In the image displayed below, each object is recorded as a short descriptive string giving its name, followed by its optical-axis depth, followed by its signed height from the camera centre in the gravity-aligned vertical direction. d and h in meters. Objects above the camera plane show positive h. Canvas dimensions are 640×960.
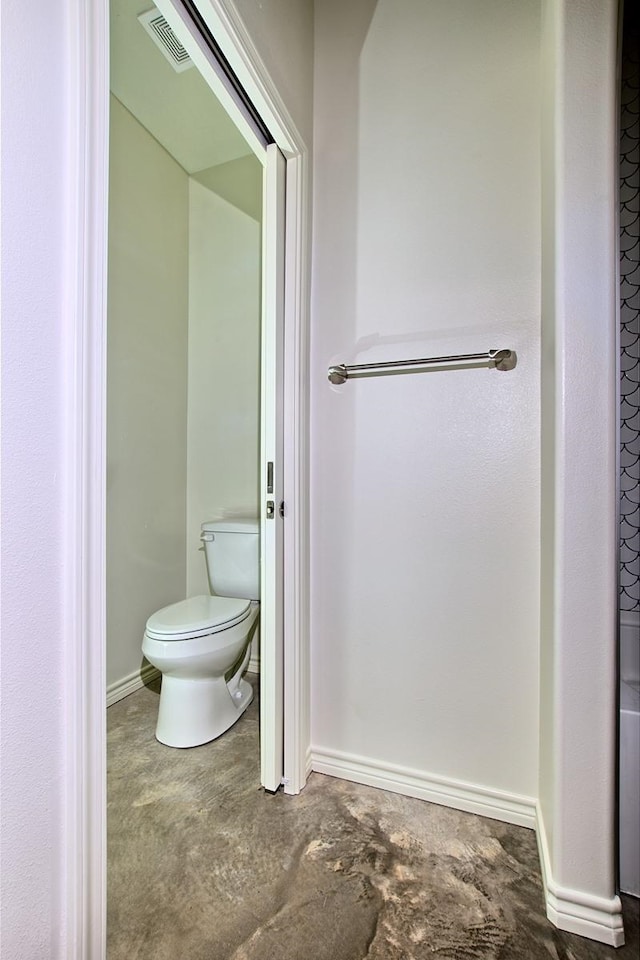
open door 1.37 -0.04
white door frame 0.63 -0.02
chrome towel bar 1.27 +0.35
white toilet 1.44 -0.57
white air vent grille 1.05 +1.14
